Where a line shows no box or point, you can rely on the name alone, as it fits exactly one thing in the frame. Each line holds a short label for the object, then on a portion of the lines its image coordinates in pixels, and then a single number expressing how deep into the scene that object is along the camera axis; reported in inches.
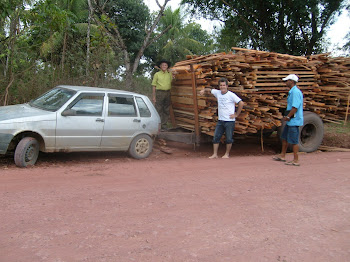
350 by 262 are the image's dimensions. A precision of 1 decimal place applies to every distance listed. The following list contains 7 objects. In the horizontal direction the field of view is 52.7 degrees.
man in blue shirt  291.1
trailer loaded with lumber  322.3
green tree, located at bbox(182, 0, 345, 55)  605.6
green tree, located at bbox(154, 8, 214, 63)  1135.3
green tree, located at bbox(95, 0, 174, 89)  962.9
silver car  249.6
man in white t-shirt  308.2
